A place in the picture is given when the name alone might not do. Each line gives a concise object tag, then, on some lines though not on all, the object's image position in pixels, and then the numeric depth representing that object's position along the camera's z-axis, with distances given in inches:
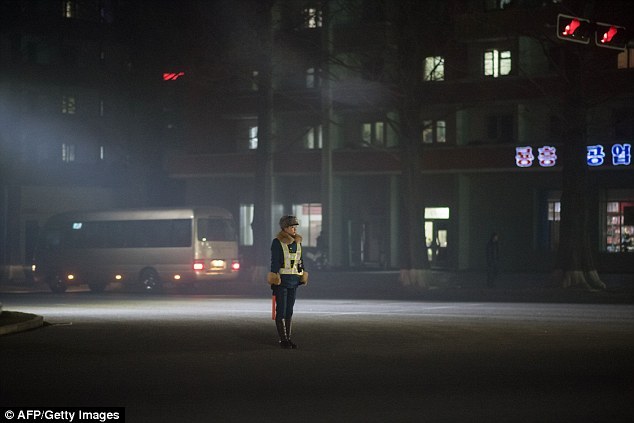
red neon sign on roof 2487.9
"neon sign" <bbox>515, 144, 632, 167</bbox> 1948.8
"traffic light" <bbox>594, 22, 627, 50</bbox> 1007.6
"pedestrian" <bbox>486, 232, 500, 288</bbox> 1600.6
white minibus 1681.8
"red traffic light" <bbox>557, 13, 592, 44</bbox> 983.6
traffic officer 687.7
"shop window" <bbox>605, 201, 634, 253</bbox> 2038.6
